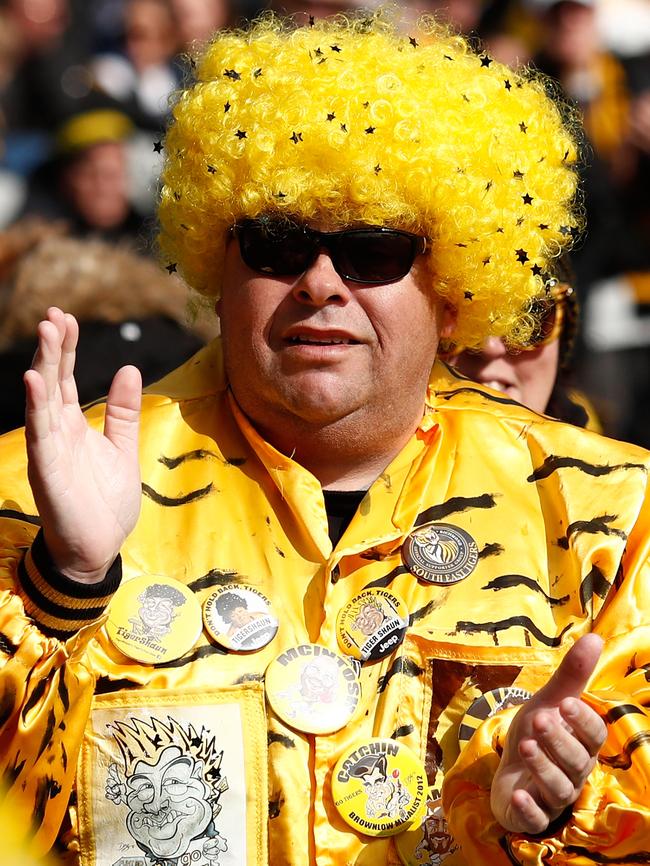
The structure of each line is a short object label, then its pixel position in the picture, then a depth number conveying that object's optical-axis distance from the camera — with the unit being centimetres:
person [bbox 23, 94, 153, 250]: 1420
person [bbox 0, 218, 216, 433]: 937
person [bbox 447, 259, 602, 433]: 850
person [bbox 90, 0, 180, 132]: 1566
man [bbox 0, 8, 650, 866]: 528
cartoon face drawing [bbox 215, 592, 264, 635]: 596
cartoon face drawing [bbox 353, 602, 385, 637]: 601
